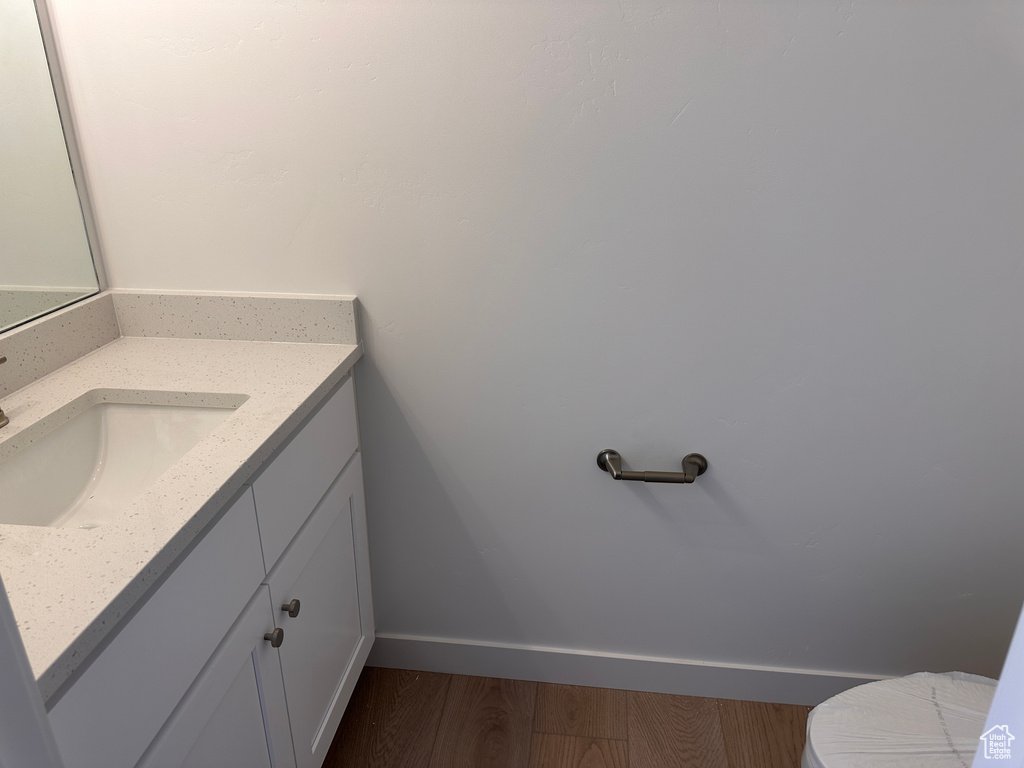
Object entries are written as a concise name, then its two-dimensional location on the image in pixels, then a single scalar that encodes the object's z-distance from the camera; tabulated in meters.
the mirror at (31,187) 1.16
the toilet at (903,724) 1.07
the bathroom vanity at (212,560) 0.71
